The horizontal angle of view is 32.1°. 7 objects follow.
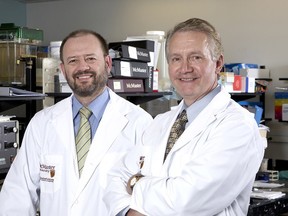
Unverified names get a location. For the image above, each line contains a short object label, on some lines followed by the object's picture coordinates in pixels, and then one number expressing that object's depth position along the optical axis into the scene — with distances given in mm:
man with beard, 1895
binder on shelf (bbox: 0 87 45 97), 2553
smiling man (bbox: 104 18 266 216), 1326
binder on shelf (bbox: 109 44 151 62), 2937
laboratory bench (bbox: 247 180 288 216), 2532
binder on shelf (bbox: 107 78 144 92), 2918
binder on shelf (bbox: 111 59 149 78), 2933
